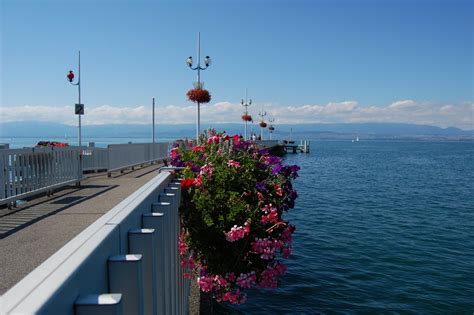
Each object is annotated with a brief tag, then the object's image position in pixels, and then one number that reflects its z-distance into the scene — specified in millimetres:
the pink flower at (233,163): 4518
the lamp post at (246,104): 61669
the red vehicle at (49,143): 17673
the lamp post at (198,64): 25384
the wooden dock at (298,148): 86812
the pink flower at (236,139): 5473
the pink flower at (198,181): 4273
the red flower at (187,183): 4320
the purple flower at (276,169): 4797
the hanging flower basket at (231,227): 4234
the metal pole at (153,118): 27162
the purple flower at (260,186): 4471
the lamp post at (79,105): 21431
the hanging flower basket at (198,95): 22438
